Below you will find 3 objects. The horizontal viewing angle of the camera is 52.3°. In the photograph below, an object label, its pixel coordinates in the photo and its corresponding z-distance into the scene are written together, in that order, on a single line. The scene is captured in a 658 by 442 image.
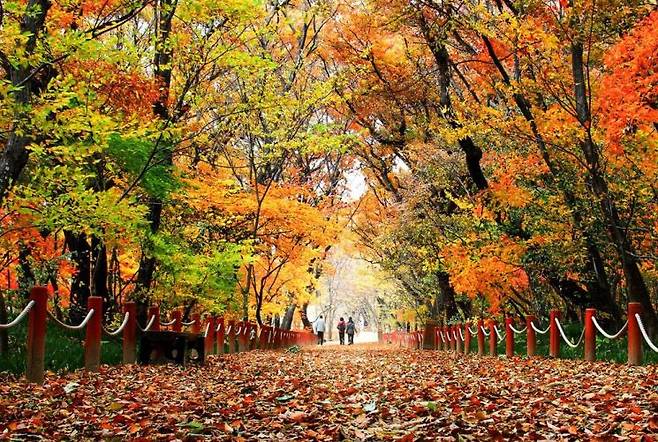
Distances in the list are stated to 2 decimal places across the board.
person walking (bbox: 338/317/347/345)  43.37
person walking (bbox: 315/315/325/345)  41.66
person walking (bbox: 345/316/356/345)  44.69
